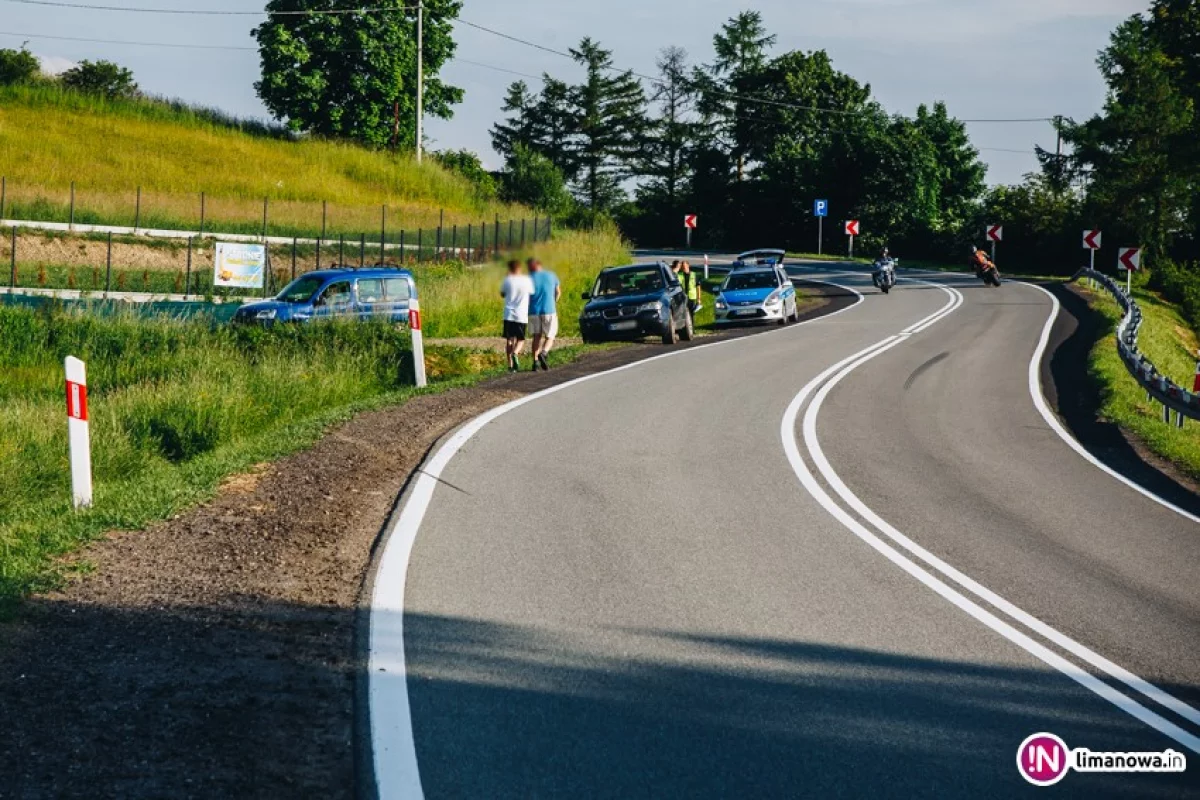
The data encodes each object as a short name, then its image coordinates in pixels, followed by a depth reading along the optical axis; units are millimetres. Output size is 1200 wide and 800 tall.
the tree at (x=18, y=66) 81769
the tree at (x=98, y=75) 95438
